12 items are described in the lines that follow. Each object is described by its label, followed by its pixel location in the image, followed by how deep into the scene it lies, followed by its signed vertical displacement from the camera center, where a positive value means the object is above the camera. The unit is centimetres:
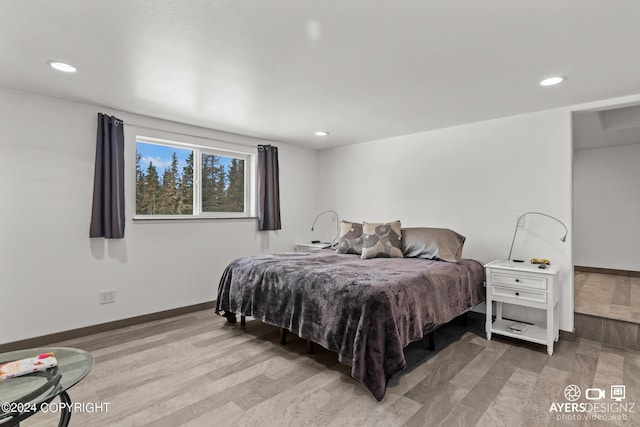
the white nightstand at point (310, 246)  475 -46
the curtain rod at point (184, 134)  348 +93
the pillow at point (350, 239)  387 -29
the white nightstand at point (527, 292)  279 -68
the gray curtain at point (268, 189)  456 +35
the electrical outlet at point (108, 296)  327 -82
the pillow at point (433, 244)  335 -30
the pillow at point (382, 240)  358 -29
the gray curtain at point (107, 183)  318 +30
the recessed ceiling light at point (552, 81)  248 +102
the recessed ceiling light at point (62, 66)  229 +104
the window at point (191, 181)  372 +41
